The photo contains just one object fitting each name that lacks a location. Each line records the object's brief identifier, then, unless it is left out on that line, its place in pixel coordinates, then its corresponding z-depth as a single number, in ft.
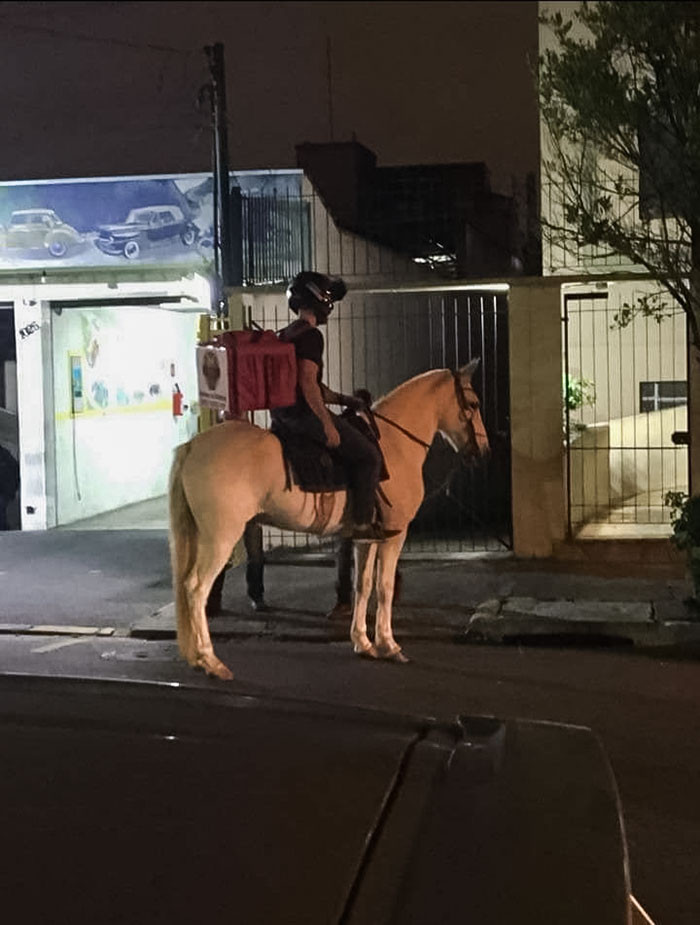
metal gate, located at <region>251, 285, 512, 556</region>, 49.16
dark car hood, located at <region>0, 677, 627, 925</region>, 6.26
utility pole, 48.52
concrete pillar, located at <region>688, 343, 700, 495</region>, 44.55
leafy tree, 35.17
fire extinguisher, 70.74
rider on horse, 30.58
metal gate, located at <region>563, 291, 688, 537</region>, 49.75
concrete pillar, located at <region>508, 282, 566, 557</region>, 46.01
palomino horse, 29.55
